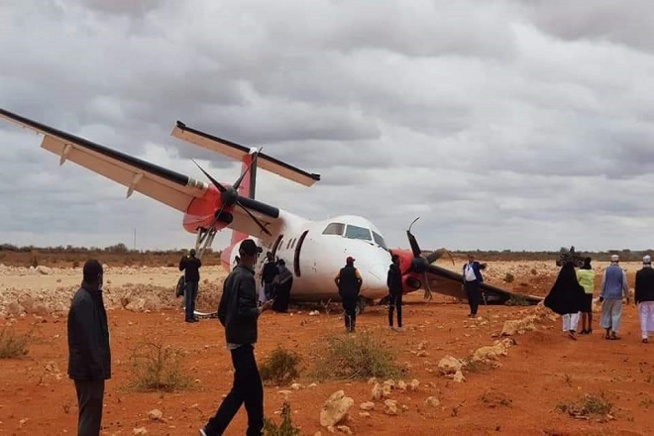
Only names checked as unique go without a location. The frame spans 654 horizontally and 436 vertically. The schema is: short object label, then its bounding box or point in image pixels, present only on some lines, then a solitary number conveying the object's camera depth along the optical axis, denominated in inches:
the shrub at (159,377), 403.2
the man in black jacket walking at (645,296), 622.2
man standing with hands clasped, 258.1
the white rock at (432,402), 352.9
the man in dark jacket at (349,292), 608.1
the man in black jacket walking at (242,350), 280.1
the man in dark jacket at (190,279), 792.3
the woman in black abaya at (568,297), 636.1
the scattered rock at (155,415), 327.9
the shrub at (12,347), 528.7
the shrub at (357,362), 419.5
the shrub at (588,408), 344.8
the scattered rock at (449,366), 429.4
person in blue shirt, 633.0
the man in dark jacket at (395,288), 636.7
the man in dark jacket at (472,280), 770.2
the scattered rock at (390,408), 335.6
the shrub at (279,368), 419.5
